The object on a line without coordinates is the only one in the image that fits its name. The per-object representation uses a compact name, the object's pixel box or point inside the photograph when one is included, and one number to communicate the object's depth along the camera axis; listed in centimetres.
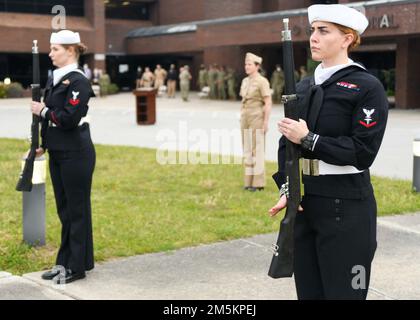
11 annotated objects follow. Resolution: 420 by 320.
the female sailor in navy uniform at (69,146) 529
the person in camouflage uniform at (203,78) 3728
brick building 2659
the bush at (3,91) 3691
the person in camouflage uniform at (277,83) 3095
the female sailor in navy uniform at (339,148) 325
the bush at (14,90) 3740
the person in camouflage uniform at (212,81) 3547
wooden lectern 2078
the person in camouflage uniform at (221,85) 3508
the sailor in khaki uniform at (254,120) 900
